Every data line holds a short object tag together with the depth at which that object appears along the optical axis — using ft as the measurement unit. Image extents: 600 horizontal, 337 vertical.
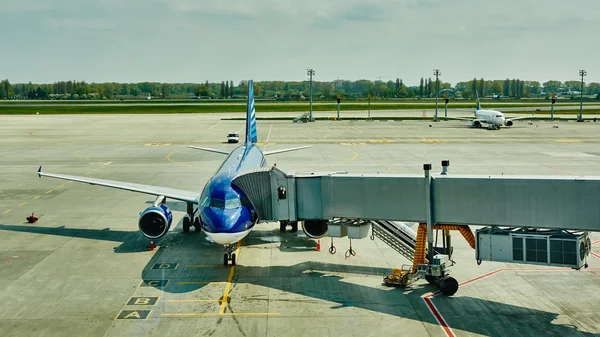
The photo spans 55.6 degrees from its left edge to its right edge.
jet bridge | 73.87
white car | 289.68
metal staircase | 90.22
